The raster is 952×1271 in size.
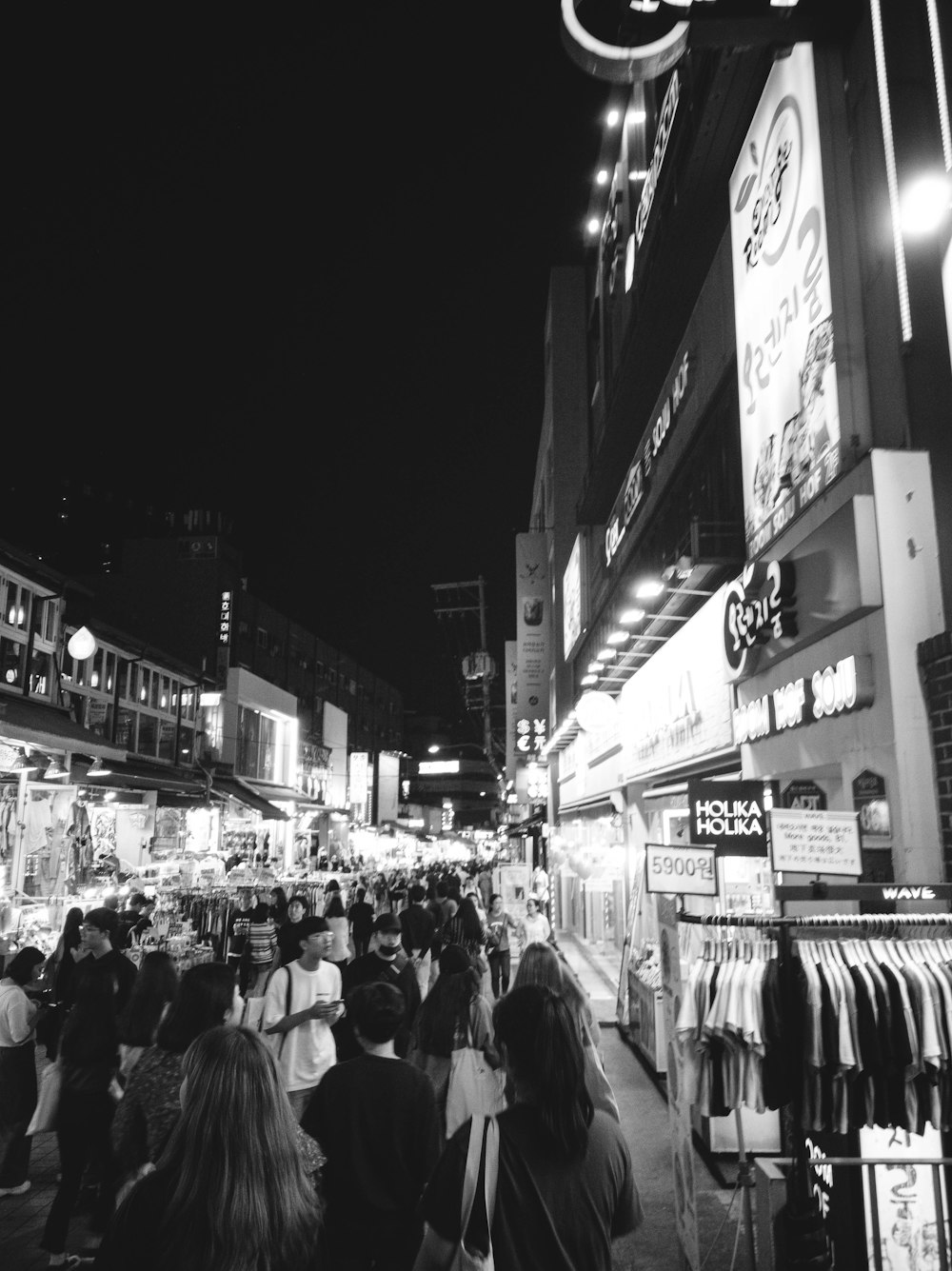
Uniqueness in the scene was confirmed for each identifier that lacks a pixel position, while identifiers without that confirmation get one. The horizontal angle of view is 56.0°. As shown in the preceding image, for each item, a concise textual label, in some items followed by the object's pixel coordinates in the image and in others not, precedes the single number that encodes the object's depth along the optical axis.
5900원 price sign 6.57
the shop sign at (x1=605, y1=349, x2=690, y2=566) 13.13
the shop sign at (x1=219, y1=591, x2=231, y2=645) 36.62
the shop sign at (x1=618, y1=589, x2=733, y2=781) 10.27
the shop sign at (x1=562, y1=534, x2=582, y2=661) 26.78
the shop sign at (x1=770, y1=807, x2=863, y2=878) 4.73
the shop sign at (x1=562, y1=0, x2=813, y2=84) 8.12
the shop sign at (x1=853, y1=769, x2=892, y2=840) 5.96
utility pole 61.22
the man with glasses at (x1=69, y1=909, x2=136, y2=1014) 5.89
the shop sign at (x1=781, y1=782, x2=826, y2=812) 7.32
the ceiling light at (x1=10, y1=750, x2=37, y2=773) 13.71
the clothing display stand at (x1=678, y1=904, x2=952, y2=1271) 3.71
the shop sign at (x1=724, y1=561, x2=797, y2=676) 7.59
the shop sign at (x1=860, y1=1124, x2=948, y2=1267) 4.29
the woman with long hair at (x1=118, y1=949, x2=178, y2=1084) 5.34
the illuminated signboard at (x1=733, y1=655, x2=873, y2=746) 6.28
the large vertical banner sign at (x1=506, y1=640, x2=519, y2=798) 46.38
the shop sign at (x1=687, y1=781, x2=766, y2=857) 7.39
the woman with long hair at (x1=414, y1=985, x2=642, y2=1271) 2.49
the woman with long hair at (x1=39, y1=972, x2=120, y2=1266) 5.38
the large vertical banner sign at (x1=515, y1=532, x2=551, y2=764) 34.28
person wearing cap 7.03
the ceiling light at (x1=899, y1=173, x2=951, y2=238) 5.84
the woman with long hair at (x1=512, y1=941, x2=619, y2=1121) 4.60
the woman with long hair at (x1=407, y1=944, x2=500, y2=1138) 5.41
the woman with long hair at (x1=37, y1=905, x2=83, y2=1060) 7.91
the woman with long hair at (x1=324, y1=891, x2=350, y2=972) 9.31
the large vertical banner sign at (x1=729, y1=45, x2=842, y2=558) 7.18
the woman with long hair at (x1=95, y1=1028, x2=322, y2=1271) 2.39
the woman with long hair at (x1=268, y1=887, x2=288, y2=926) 14.48
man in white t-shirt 5.66
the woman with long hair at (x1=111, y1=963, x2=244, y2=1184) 3.95
